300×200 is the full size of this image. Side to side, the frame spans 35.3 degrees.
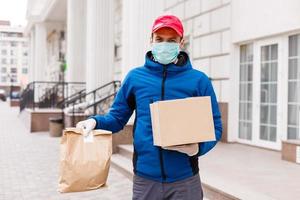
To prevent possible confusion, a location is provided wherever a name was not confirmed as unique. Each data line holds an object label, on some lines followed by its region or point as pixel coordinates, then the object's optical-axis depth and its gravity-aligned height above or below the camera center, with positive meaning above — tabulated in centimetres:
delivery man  236 -7
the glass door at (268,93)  810 +3
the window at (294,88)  770 +11
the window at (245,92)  903 +5
